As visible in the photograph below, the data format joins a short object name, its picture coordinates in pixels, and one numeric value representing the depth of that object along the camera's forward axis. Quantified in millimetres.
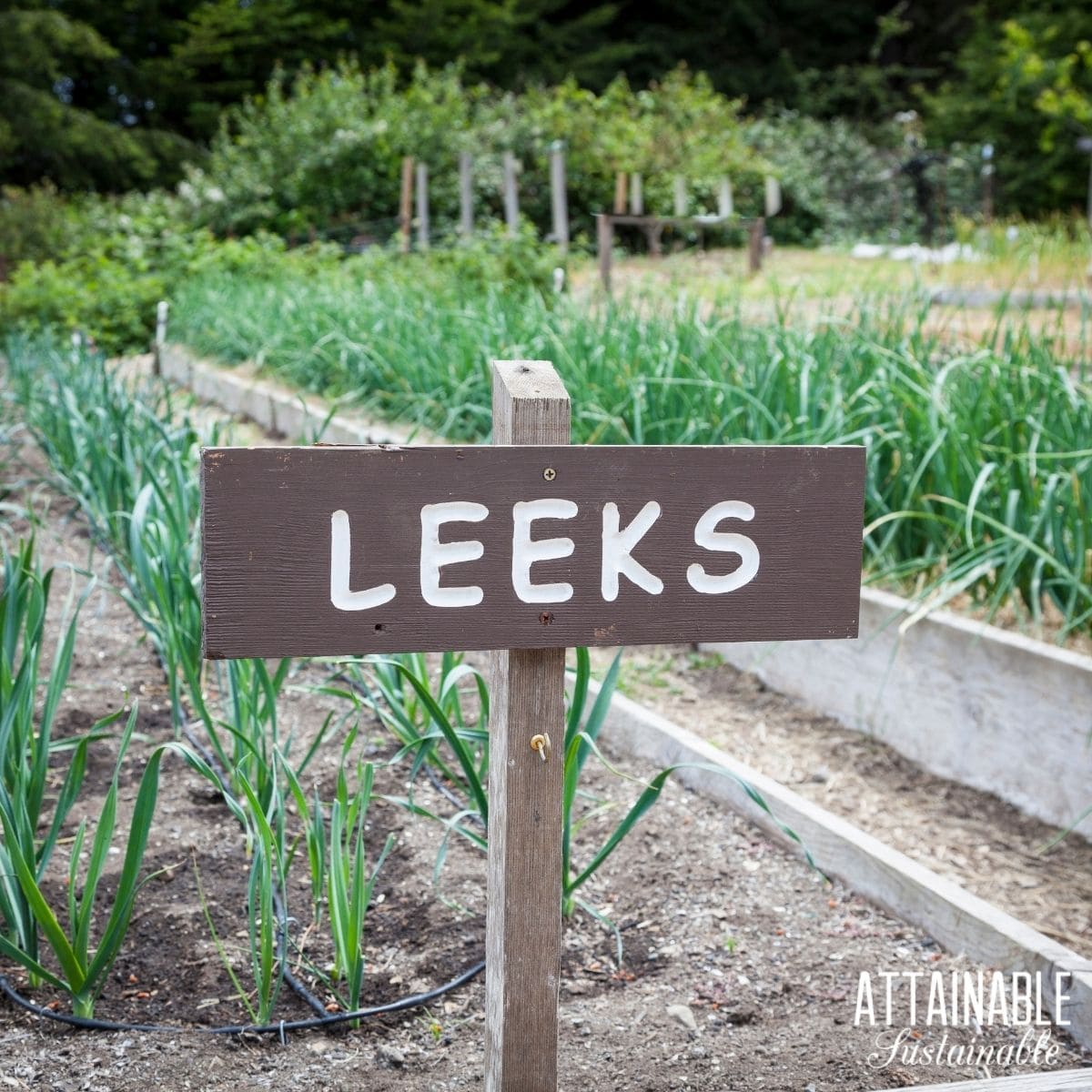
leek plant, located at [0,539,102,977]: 1517
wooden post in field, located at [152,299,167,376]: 5562
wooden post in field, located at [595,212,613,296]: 7812
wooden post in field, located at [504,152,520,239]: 9906
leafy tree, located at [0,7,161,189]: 16109
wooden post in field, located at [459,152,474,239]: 10250
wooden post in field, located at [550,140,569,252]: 9219
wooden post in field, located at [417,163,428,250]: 10664
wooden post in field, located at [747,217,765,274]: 10272
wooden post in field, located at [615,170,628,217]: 11459
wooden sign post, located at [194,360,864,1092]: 1158
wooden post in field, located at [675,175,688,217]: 9312
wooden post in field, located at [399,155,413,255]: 11109
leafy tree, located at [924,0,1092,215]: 16953
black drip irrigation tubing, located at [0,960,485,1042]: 1536
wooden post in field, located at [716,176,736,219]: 9891
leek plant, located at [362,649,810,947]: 1590
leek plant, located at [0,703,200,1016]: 1411
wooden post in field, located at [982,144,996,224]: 14791
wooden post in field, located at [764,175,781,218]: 10242
